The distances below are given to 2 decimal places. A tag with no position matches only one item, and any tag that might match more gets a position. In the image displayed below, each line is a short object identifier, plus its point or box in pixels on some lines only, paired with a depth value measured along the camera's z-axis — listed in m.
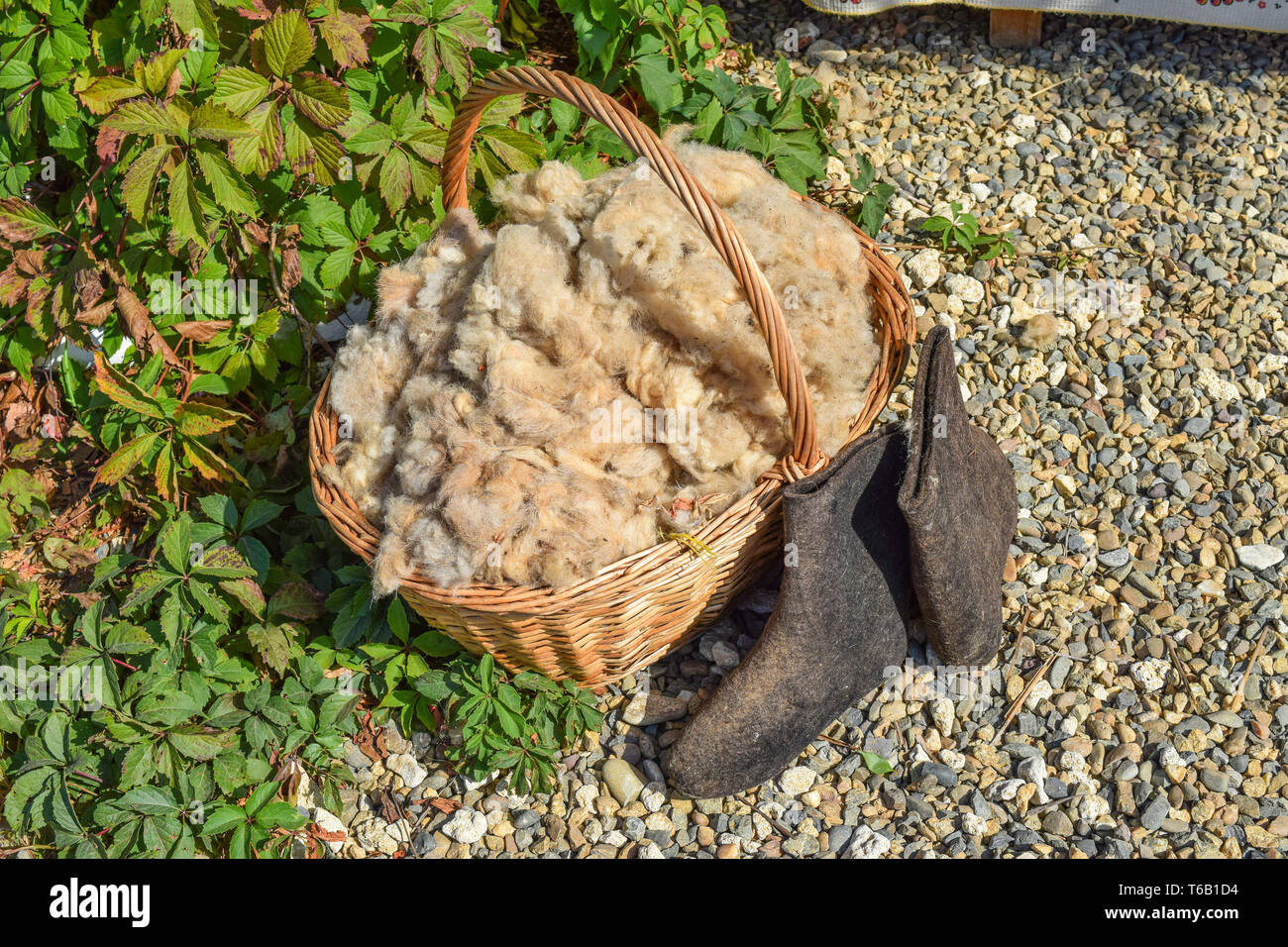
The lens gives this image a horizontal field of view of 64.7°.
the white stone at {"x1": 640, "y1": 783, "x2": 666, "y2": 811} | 2.05
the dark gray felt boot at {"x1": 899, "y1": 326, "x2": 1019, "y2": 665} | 1.85
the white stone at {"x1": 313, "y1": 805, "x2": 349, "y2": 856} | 2.07
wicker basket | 1.72
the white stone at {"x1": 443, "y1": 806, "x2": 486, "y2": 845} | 2.05
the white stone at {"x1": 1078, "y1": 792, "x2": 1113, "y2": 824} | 1.94
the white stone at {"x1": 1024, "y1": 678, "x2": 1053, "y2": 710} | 2.11
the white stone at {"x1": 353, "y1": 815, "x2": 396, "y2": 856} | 2.06
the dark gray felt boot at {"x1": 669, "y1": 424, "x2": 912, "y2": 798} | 1.90
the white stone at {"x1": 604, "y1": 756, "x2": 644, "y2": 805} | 2.06
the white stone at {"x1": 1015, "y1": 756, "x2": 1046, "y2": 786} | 2.00
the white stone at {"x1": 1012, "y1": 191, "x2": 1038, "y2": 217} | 2.87
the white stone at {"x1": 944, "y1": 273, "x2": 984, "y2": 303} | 2.68
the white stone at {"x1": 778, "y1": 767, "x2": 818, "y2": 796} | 2.05
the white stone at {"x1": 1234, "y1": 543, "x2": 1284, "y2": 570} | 2.22
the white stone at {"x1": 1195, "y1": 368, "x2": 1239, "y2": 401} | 2.49
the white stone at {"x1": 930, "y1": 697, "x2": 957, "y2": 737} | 2.09
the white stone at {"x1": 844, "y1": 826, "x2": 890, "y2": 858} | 1.95
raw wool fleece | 1.80
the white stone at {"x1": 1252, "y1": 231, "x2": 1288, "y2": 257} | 2.75
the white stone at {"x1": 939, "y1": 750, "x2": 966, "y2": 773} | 2.04
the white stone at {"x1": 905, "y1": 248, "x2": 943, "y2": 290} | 2.71
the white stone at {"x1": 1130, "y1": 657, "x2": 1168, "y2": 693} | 2.10
